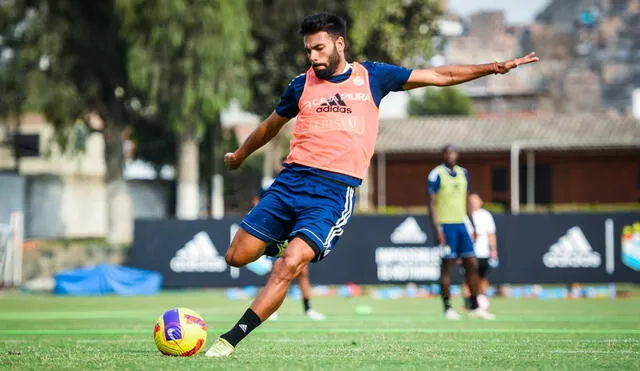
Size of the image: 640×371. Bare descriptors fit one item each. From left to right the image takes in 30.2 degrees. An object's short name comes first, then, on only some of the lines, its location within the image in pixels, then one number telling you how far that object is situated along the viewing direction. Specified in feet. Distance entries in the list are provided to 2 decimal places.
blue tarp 86.94
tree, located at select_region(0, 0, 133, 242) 109.19
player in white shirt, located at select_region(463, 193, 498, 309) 67.97
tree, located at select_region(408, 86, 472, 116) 257.96
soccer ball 27.25
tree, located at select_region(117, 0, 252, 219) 103.81
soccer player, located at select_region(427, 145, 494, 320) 52.60
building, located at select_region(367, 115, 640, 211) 178.09
